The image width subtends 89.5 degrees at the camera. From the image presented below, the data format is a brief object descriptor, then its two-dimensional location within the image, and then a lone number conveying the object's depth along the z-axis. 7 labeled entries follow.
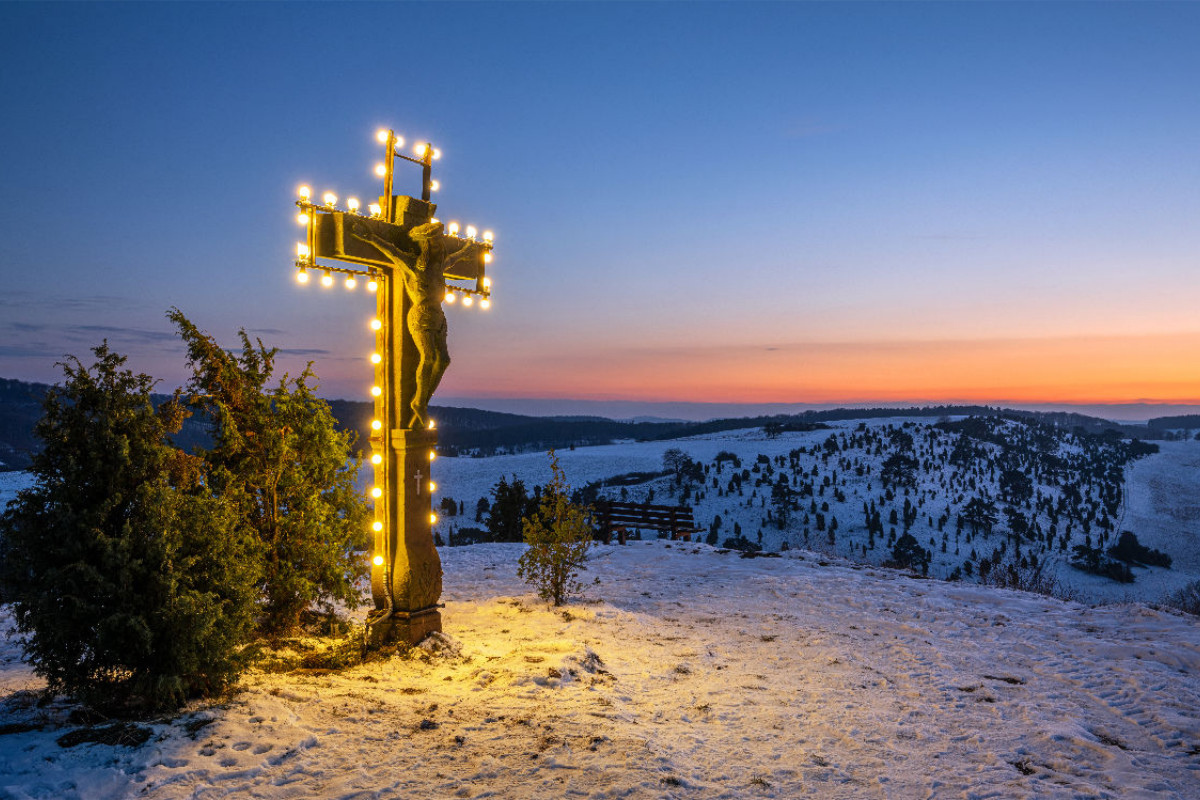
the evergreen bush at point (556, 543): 9.88
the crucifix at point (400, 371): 7.27
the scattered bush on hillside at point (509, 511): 20.84
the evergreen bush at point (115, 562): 4.45
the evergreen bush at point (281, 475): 6.91
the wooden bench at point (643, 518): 18.41
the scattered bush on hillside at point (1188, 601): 11.57
